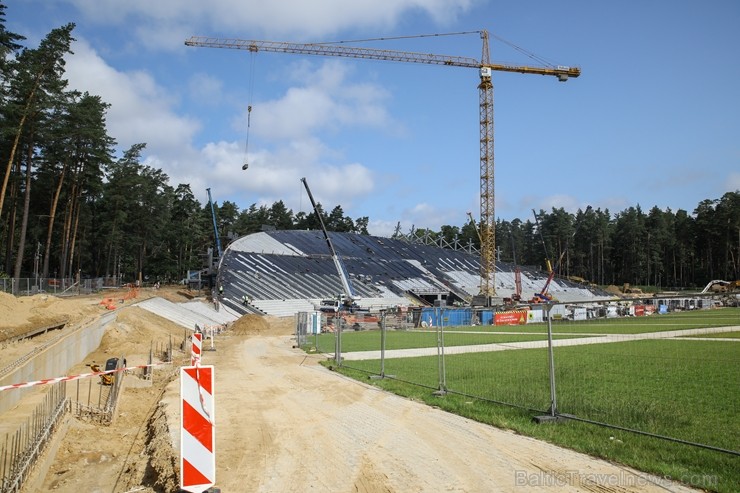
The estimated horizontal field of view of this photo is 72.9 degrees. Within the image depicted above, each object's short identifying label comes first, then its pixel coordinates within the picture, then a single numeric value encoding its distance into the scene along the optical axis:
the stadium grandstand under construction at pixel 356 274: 59.56
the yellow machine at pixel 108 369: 15.02
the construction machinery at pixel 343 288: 55.03
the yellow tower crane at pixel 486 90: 73.81
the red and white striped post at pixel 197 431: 5.46
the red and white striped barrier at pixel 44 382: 7.13
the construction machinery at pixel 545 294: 73.05
